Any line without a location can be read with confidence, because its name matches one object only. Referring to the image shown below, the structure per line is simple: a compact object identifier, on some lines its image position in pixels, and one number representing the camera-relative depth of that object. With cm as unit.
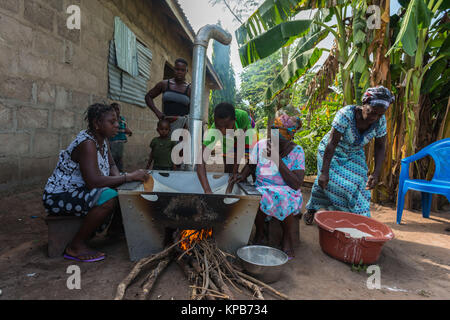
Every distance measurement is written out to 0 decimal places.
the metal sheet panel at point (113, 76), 437
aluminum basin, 182
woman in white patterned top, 198
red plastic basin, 219
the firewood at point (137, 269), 155
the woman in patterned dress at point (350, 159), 275
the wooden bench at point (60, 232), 200
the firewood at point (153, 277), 157
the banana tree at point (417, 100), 387
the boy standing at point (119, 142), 394
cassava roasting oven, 188
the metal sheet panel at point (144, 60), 534
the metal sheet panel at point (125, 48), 445
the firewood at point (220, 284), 160
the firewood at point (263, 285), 169
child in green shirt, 391
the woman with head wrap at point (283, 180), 233
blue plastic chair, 316
